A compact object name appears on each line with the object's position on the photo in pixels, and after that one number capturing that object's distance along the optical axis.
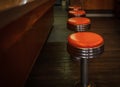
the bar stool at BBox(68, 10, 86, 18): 3.51
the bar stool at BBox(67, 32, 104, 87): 1.71
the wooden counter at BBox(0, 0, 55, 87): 0.88
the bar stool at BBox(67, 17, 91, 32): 2.63
